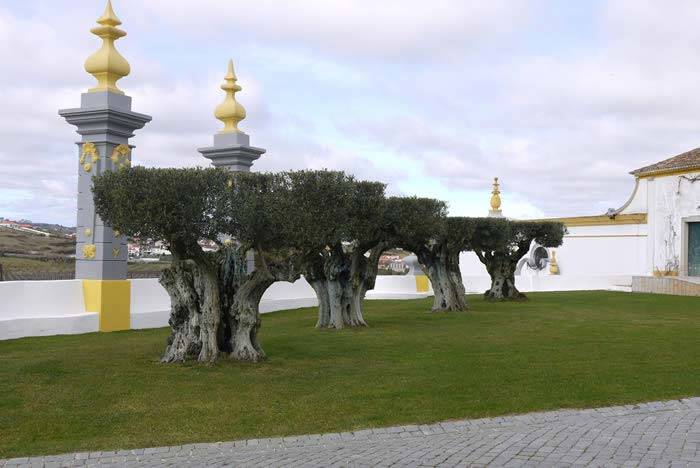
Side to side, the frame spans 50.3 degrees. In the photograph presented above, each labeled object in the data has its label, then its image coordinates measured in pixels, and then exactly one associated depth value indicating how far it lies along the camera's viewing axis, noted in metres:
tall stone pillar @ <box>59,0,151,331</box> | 18.09
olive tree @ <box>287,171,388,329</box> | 13.93
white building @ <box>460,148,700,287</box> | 36.47
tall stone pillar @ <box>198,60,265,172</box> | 23.50
